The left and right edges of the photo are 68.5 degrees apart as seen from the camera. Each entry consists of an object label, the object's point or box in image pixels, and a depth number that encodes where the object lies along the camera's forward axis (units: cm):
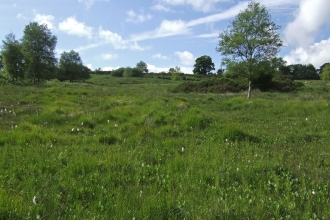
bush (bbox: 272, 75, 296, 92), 3386
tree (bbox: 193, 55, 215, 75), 10612
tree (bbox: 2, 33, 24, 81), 4384
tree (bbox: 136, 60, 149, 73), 14738
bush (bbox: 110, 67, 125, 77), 11169
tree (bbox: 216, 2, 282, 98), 2431
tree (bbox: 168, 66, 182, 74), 9256
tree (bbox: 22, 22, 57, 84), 4391
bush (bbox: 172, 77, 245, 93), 3667
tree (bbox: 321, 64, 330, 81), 7169
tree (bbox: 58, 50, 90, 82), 7506
